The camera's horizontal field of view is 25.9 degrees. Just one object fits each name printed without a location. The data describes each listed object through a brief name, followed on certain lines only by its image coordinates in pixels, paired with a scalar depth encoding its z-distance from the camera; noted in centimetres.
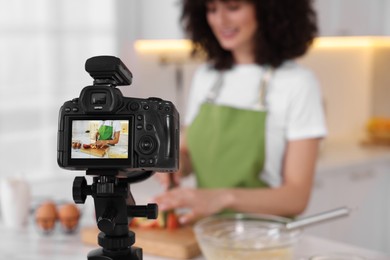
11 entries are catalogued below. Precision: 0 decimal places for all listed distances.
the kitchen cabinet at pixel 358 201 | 334
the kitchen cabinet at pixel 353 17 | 361
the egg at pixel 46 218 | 147
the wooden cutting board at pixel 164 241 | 134
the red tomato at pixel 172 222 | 146
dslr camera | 95
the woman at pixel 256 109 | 163
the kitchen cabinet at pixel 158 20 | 235
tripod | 100
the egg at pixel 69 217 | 147
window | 217
